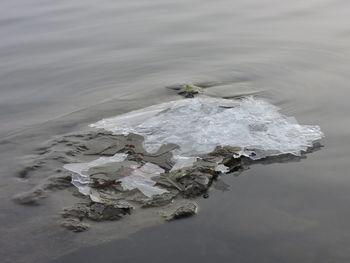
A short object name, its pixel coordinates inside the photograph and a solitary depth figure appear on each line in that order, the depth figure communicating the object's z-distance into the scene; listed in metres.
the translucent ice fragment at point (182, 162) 3.44
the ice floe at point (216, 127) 3.64
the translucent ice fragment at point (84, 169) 3.27
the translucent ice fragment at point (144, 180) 3.20
